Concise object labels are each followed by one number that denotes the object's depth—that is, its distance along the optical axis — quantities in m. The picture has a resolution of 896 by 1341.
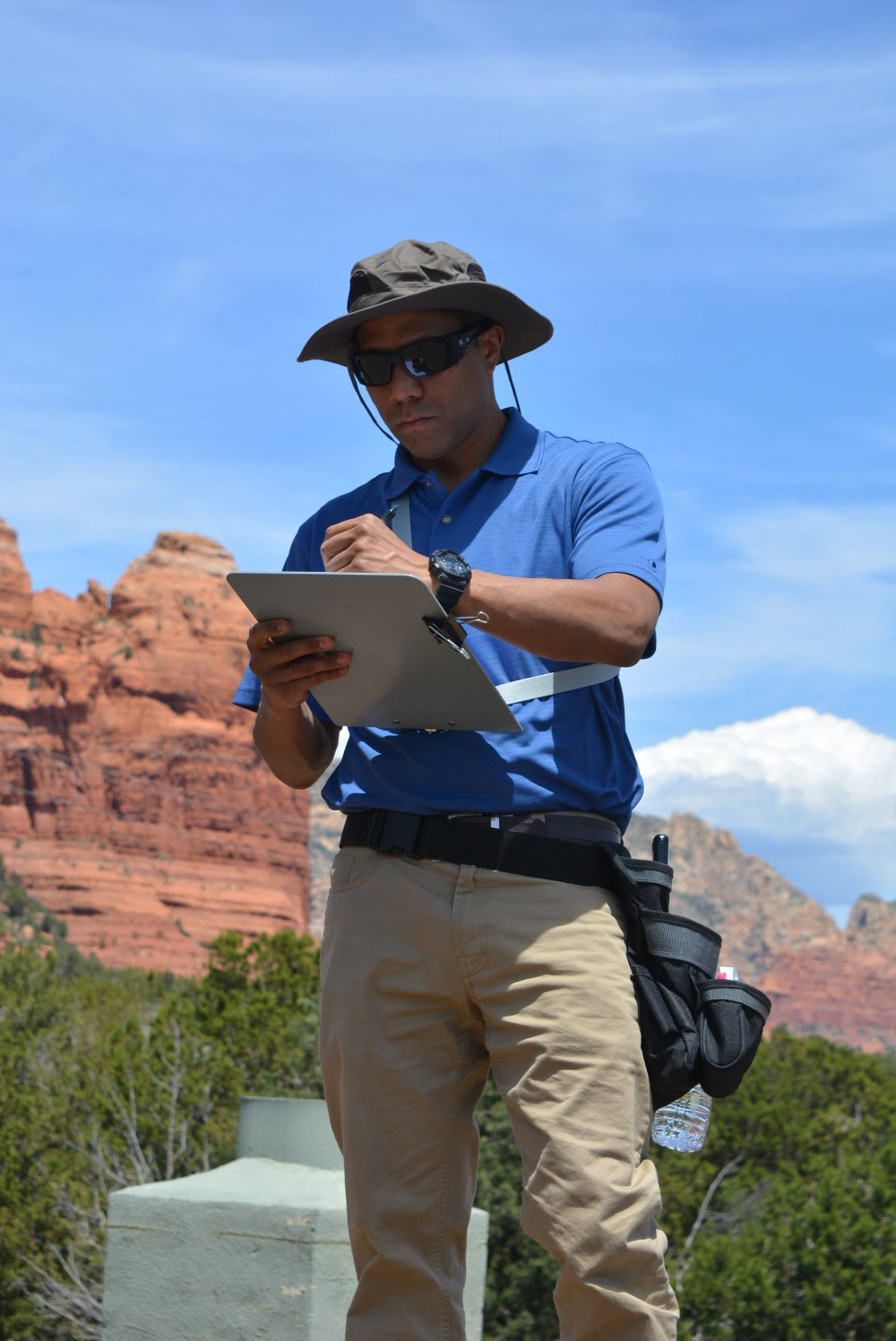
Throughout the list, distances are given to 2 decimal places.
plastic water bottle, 3.04
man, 2.54
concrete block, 4.96
